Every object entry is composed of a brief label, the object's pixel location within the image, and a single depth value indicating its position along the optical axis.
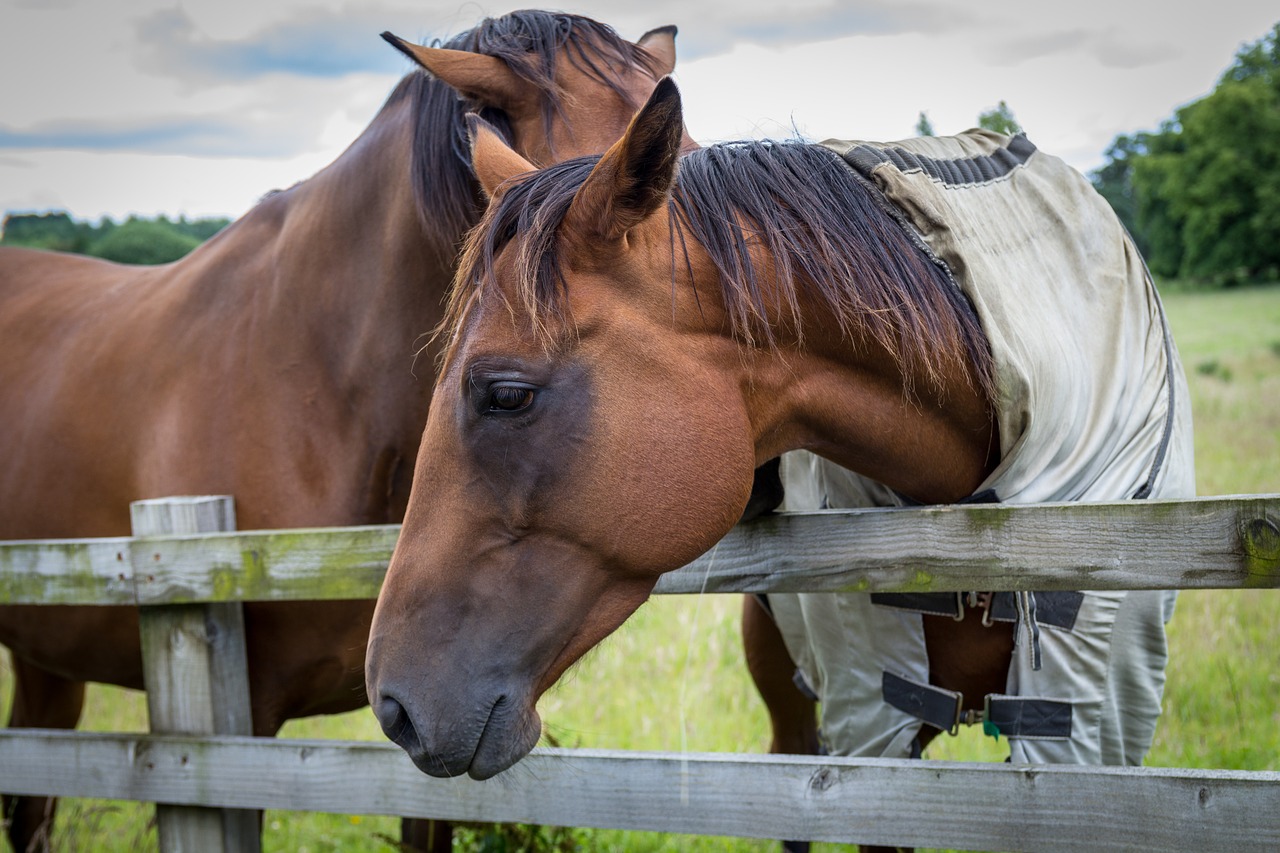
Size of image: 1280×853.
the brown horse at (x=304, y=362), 2.69
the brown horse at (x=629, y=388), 1.57
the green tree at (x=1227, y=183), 42.56
